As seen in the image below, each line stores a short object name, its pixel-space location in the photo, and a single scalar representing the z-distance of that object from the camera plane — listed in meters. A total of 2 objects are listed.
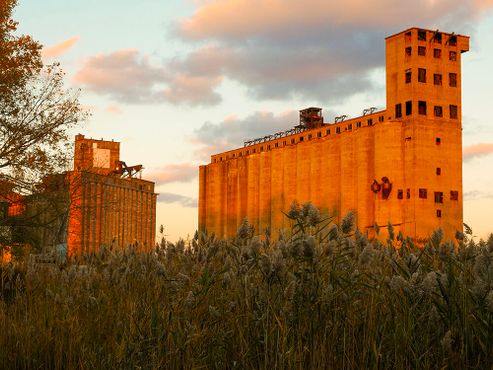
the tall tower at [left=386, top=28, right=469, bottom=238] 80.19
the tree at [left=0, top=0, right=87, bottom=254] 34.22
